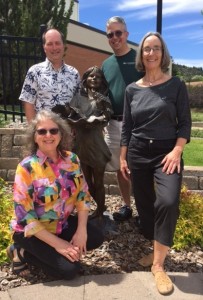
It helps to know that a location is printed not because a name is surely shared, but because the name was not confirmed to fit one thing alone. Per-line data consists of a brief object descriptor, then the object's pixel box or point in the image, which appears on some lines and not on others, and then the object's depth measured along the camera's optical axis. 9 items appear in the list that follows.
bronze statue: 3.36
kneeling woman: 2.85
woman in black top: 2.81
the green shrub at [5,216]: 3.50
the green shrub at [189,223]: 3.82
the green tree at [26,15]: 14.11
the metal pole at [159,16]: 5.02
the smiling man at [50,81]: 3.37
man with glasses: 3.58
